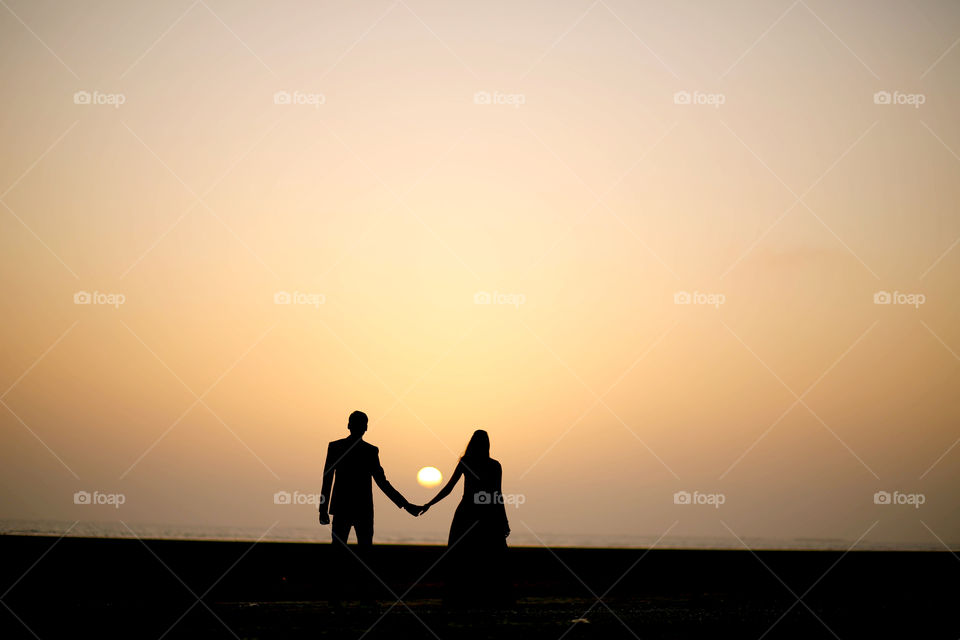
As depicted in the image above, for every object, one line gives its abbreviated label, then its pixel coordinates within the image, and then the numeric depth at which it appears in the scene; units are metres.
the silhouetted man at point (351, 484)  9.26
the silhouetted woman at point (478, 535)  9.06
